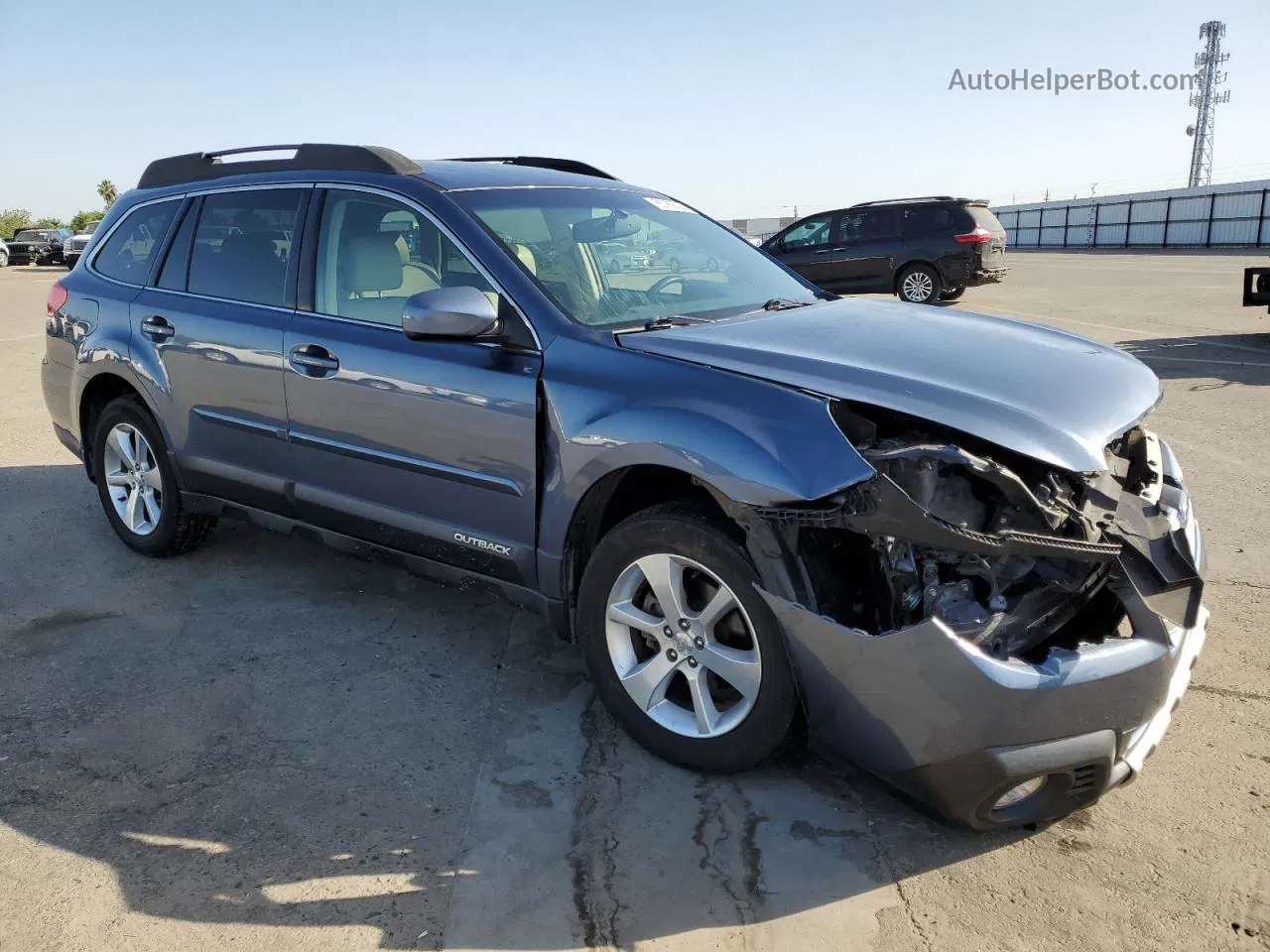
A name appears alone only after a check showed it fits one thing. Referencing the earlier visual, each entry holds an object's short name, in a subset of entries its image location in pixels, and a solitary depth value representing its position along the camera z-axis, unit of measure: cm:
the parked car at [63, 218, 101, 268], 3307
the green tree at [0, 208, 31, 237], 6338
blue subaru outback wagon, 261
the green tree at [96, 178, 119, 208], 7225
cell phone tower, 6544
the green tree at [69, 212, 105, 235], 5953
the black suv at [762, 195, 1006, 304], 1639
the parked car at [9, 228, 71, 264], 3884
